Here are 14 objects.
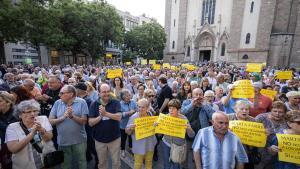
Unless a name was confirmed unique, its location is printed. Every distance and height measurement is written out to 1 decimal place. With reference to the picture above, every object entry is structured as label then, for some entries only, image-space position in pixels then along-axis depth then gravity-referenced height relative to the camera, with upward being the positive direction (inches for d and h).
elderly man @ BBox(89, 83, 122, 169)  138.5 -51.5
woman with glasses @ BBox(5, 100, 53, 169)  102.1 -42.8
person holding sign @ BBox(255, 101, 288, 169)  124.6 -42.8
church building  1125.7 +183.5
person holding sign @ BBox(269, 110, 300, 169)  109.9 -41.8
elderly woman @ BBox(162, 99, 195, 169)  133.3 -59.1
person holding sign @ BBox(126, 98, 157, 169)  143.3 -66.1
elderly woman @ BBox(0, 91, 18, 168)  105.7 -37.6
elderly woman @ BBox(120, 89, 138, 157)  176.7 -44.8
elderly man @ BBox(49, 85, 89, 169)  136.0 -47.3
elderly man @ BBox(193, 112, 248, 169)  104.1 -48.8
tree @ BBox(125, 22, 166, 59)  1516.9 +146.9
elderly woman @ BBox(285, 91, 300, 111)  166.3 -34.9
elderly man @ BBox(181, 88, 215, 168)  147.2 -41.8
